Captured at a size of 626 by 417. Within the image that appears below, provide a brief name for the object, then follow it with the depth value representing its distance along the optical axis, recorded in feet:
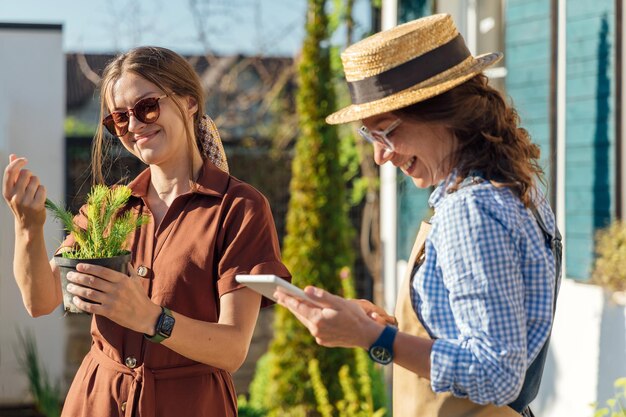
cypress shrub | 21.58
